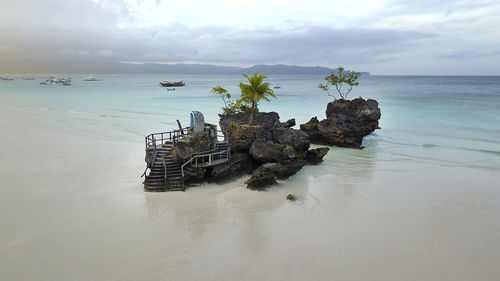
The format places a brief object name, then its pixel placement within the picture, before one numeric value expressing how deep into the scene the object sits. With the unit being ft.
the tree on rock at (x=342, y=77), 123.44
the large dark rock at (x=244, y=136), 72.33
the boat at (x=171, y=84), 403.95
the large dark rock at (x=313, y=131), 106.42
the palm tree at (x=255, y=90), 77.05
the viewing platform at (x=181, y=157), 61.26
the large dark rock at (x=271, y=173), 62.44
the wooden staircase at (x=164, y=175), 60.54
